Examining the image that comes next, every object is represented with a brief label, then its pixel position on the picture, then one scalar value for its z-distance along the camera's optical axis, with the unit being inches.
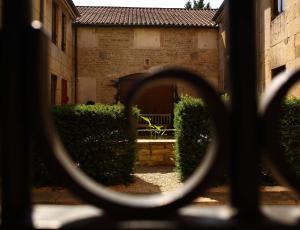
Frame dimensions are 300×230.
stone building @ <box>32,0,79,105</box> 464.8
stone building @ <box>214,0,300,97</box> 350.9
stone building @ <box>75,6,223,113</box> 680.4
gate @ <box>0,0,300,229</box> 29.0
